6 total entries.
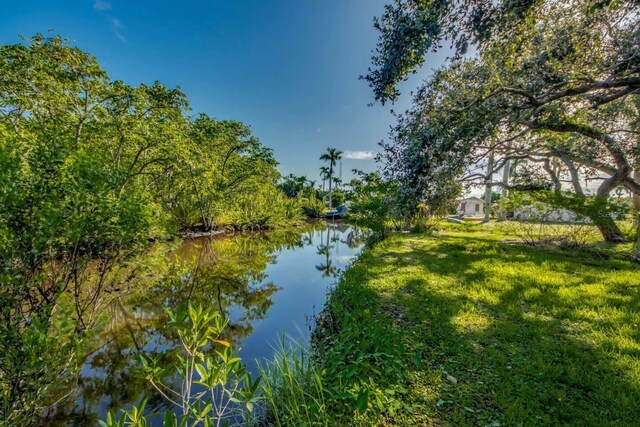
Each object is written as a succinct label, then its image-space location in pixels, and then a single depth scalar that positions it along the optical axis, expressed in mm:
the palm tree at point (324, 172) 56050
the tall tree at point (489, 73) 4281
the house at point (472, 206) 45119
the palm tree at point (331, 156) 54969
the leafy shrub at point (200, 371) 1602
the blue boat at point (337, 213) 42781
